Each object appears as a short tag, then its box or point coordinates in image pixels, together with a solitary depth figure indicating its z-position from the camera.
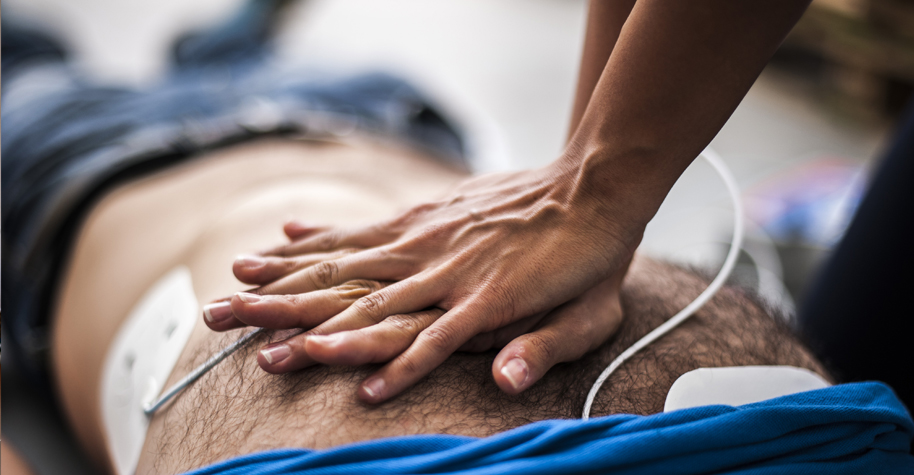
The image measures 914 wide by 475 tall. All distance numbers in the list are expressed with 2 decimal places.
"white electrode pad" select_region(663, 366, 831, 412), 0.59
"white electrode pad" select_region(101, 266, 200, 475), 0.67
